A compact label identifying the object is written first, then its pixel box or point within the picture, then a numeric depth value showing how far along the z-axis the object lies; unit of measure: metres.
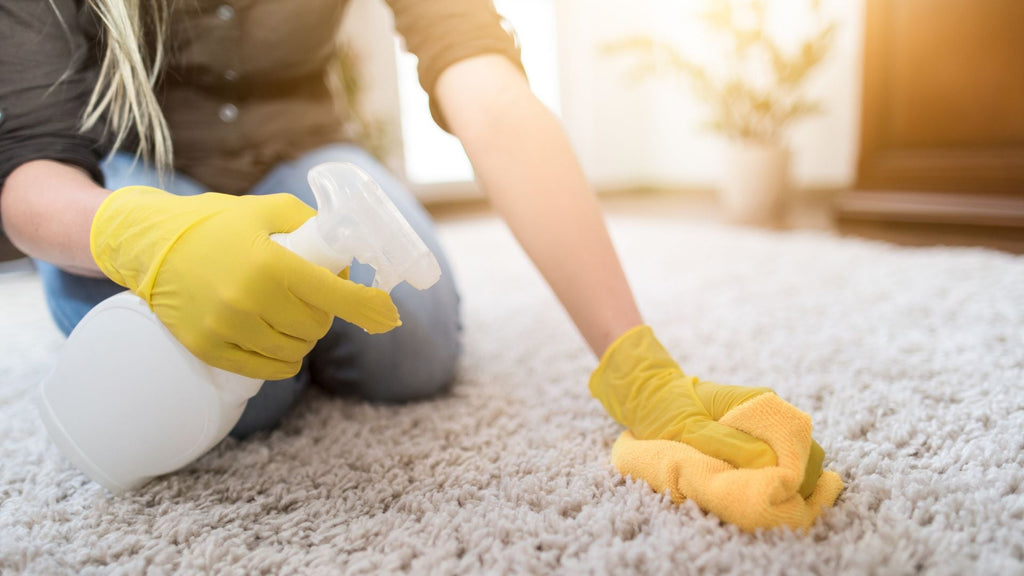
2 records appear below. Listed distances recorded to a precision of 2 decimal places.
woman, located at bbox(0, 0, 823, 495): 0.40
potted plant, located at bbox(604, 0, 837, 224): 1.81
